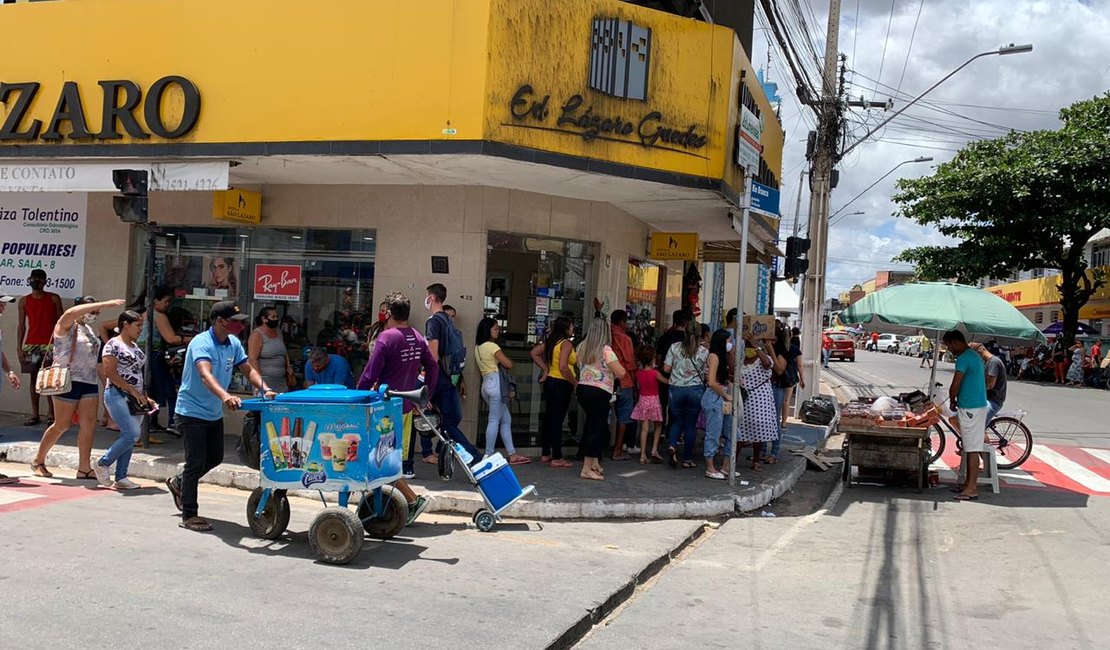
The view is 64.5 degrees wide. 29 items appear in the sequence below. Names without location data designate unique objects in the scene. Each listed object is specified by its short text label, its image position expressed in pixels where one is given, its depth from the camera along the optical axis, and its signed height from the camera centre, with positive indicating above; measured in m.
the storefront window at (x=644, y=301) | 12.41 +0.33
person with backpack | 8.67 -0.45
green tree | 31.16 +5.29
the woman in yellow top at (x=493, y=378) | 9.17 -0.67
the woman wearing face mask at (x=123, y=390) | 7.60 -0.84
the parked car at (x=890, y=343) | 70.97 -0.57
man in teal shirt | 9.20 -0.65
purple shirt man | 6.95 -0.44
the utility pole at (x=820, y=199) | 17.22 +2.68
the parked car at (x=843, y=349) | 47.19 -0.83
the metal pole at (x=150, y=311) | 9.25 -0.17
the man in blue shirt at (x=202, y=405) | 6.36 -0.78
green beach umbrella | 9.79 +0.30
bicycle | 11.09 -1.20
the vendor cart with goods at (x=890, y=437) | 9.37 -1.09
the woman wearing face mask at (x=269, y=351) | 9.27 -0.52
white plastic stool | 9.56 -1.44
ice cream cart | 5.71 -0.96
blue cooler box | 6.79 -1.31
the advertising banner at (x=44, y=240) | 11.09 +0.63
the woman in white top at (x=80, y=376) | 7.76 -0.76
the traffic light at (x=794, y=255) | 13.12 +1.13
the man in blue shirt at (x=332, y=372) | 8.77 -0.67
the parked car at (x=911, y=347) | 65.10 -0.69
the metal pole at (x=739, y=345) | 8.39 -0.16
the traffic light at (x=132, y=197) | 8.72 +0.96
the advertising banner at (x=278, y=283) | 10.36 +0.23
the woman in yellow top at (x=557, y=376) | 9.12 -0.61
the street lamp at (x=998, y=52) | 15.96 +5.30
